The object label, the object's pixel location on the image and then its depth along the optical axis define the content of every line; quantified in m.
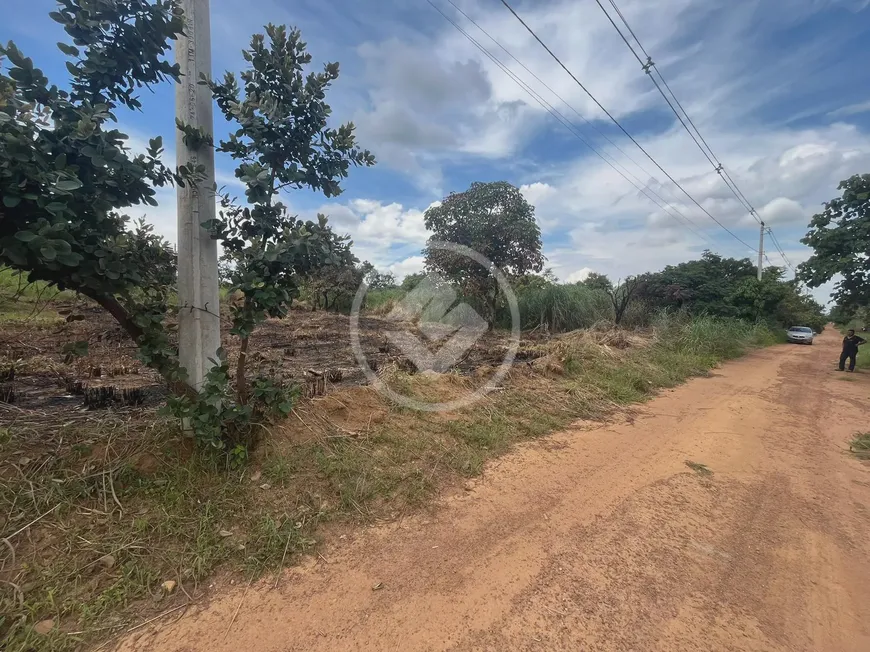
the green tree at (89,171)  1.83
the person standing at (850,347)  10.44
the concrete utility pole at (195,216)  2.61
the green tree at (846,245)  9.62
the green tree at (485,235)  11.70
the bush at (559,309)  12.67
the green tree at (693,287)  17.28
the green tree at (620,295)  13.49
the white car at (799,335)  20.25
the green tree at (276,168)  2.44
